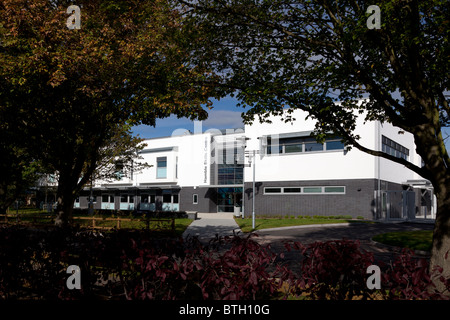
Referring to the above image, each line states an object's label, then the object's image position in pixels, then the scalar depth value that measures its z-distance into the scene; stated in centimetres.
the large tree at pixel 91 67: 940
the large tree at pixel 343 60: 732
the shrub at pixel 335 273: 422
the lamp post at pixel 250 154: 3277
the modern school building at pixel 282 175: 3016
